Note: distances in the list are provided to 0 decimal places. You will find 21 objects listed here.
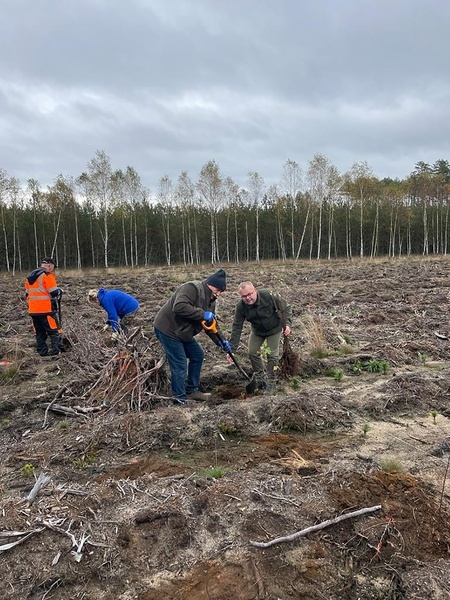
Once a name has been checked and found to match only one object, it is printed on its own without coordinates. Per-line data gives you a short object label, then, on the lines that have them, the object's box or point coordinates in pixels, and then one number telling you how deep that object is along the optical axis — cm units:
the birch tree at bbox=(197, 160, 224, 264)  3672
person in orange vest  777
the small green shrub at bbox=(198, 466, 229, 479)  369
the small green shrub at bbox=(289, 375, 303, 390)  612
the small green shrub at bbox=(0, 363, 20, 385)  657
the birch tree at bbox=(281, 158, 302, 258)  3825
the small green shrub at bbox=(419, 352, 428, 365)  689
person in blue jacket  738
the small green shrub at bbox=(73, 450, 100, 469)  401
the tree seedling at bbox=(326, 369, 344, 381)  631
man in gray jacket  535
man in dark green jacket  595
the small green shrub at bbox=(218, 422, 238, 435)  468
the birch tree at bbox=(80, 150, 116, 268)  3359
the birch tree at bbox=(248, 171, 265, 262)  3919
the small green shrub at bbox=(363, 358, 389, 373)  652
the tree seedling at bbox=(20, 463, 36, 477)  387
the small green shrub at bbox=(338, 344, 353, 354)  739
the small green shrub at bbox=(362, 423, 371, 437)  455
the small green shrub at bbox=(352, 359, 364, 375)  650
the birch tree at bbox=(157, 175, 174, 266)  3900
